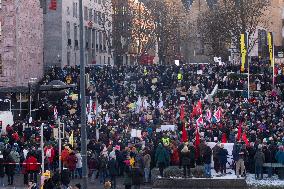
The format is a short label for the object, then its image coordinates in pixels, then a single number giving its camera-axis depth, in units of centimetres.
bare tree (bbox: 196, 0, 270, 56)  7388
